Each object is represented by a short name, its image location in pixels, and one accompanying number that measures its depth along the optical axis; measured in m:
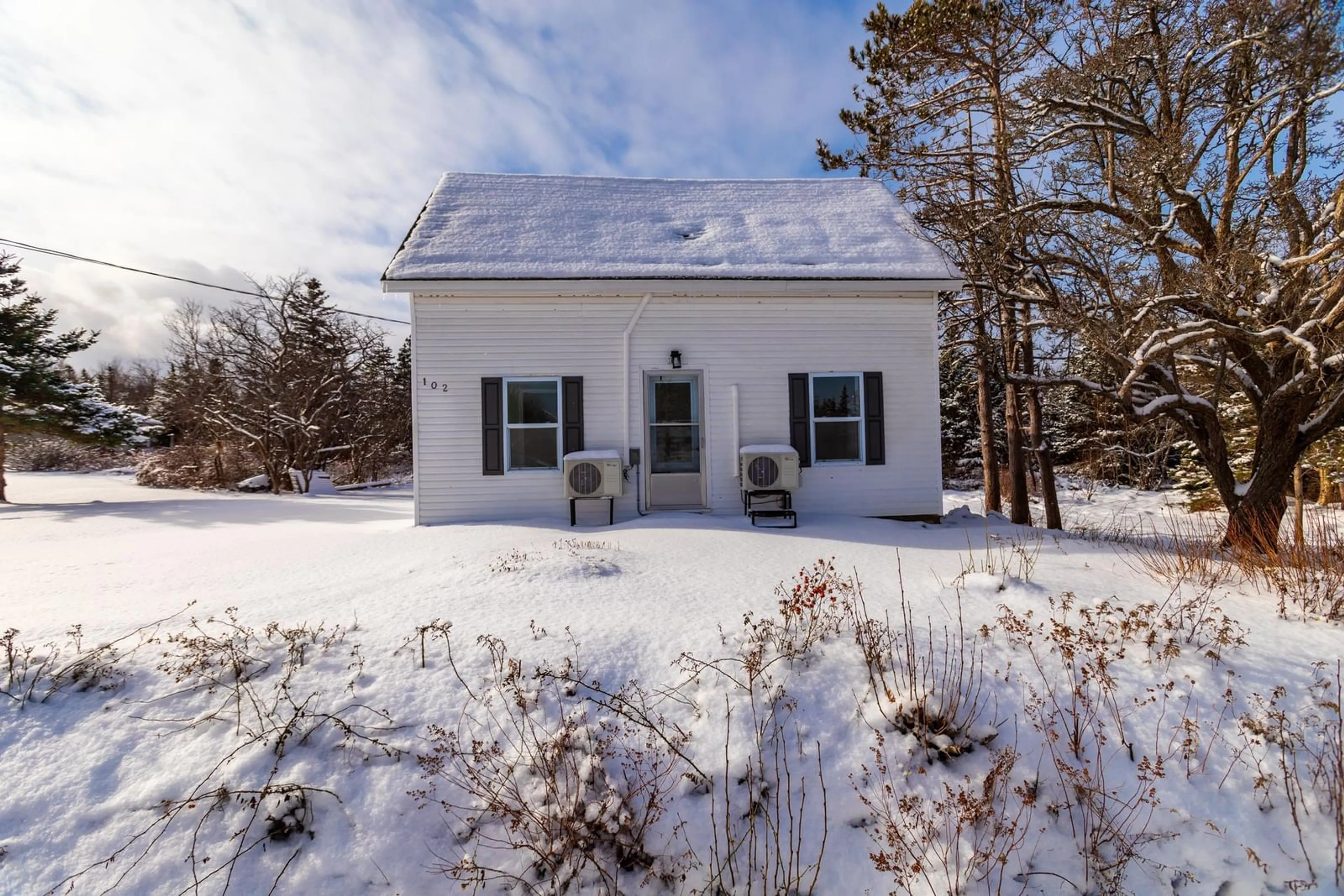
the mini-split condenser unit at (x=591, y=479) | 7.80
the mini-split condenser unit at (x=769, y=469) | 7.90
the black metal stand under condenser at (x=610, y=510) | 7.88
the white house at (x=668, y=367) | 8.16
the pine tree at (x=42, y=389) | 11.27
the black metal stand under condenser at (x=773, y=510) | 7.78
